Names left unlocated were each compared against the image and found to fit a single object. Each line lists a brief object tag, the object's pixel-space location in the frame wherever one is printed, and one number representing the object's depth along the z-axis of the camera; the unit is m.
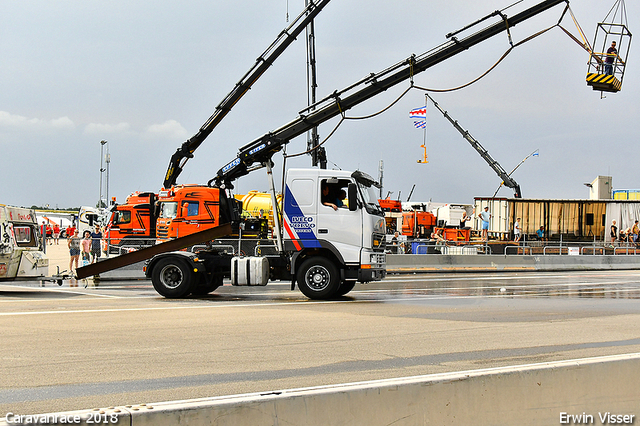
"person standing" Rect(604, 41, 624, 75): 16.83
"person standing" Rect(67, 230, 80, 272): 20.77
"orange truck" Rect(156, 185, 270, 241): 23.91
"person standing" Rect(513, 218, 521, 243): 36.47
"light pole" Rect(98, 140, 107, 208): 73.62
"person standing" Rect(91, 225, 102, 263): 22.03
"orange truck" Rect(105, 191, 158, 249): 27.98
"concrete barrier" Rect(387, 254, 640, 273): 25.50
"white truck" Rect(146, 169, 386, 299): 13.12
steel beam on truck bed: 13.79
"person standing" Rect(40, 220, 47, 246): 15.76
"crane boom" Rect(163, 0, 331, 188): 25.62
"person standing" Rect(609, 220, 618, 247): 35.72
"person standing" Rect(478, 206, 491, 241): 31.76
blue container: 27.91
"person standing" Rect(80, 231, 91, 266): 22.69
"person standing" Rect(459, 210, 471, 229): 35.00
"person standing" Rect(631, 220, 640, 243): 35.53
